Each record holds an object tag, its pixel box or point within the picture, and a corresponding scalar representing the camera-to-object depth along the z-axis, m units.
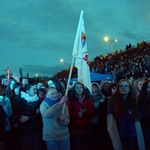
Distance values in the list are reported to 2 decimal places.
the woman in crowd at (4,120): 4.77
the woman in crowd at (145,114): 4.57
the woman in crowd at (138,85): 5.45
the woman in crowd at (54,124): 4.51
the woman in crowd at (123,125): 4.15
